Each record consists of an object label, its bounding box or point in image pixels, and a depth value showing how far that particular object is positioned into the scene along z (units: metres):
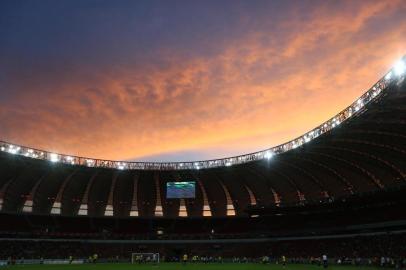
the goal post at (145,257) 77.18
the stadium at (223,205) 61.84
